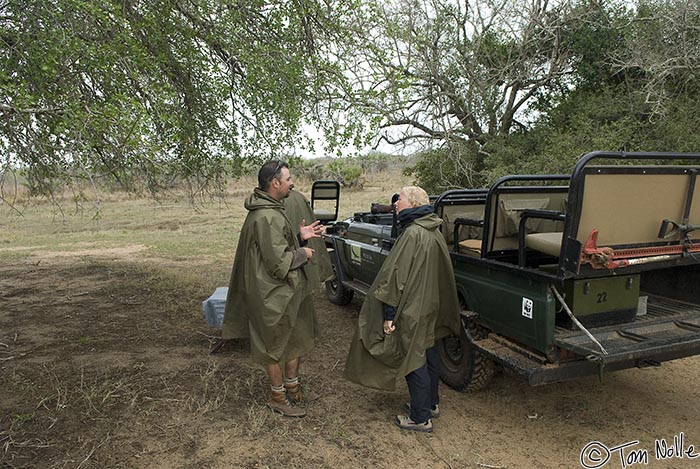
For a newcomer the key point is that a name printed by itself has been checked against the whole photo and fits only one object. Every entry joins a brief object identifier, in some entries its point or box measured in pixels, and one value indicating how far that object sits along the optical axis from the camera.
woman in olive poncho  3.48
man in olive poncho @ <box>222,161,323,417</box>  3.68
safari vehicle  3.36
